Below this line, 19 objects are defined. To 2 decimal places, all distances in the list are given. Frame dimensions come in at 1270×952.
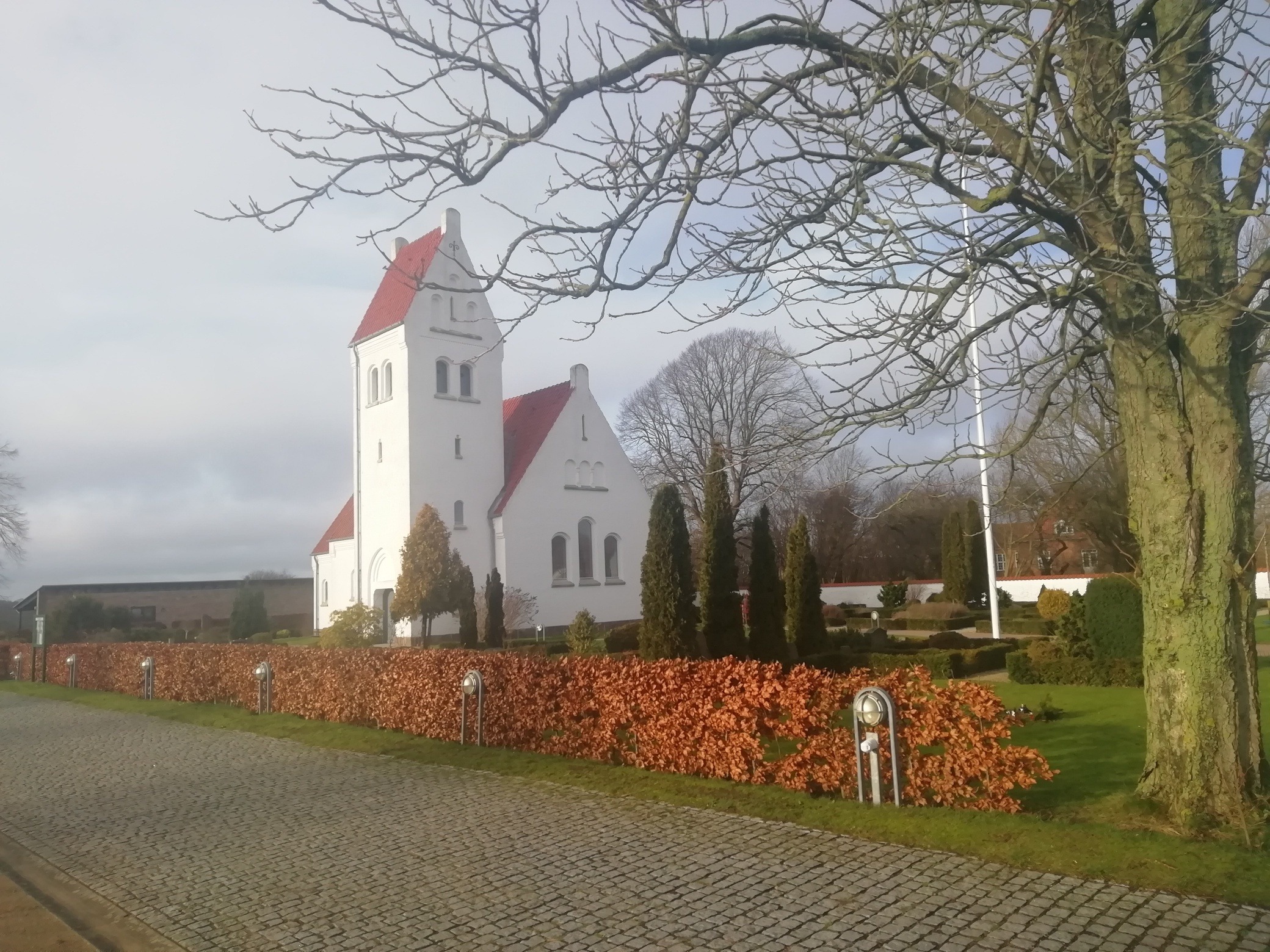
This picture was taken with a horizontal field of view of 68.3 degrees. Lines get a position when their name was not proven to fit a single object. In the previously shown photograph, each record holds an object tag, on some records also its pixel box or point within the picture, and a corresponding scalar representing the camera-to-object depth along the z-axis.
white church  30.38
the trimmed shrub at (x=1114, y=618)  14.90
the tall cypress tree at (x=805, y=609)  18.62
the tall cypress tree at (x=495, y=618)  25.19
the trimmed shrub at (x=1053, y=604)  24.55
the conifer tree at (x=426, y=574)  25.81
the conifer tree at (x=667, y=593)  16.66
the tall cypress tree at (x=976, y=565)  39.28
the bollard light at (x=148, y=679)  18.20
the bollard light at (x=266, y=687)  14.73
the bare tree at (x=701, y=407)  35.03
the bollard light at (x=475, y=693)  10.41
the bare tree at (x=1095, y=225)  5.69
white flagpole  21.06
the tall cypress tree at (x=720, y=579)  17.55
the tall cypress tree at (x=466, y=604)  24.97
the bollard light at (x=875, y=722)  6.79
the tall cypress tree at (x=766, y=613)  17.77
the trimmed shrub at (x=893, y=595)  38.00
